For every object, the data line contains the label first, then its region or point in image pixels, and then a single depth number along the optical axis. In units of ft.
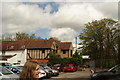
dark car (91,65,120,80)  27.40
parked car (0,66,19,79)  24.91
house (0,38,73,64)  108.58
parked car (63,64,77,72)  73.39
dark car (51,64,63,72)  71.01
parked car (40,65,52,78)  46.74
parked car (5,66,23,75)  38.34
